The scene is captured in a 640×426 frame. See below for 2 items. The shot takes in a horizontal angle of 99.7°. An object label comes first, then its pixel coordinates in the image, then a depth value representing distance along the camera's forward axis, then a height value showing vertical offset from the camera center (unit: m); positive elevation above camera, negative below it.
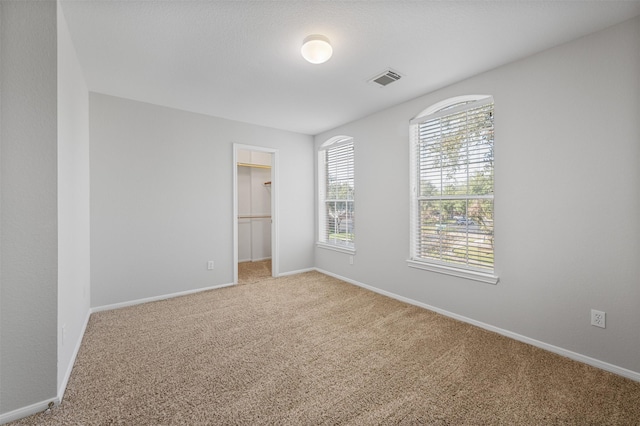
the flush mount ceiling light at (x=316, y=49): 2.06 +1.28
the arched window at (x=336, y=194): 4.40 +0.32
